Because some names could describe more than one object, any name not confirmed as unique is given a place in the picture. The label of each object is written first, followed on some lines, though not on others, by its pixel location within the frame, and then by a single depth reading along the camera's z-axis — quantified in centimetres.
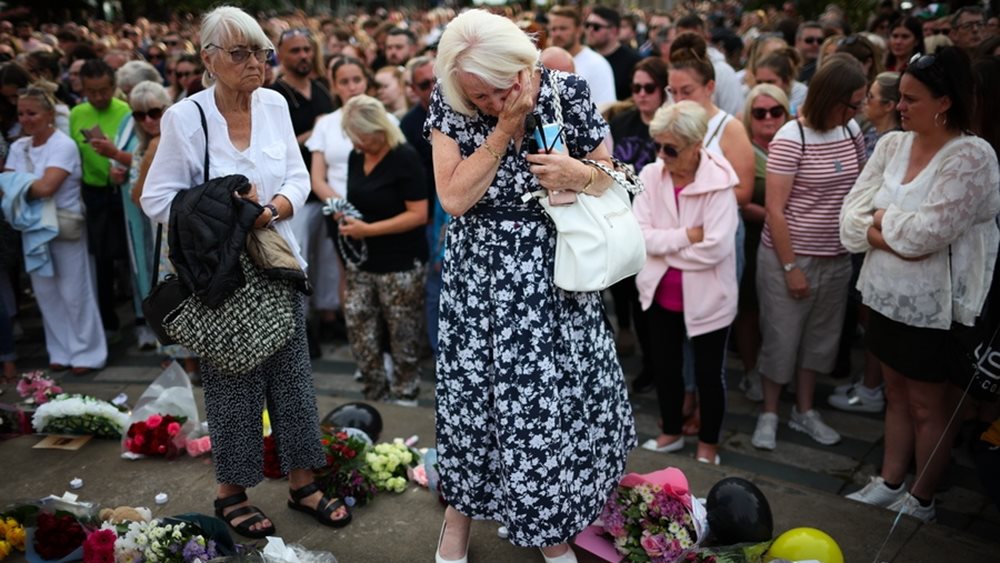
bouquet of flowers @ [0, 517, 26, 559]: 334
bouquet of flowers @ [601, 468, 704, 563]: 311
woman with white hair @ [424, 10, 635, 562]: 270
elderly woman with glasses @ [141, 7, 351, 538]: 306
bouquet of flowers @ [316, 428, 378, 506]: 364
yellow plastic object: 296
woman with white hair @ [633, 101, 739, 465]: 413
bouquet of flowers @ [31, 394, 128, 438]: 433
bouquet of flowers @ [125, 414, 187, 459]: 410
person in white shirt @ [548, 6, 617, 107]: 684
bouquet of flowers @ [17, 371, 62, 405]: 468
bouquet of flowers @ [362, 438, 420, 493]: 372
